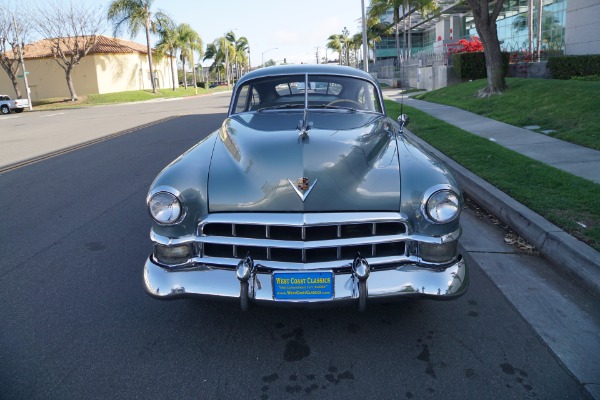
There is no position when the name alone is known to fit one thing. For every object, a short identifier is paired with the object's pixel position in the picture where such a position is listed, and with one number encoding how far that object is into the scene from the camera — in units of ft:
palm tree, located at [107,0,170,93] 148.56
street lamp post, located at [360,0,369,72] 82.65
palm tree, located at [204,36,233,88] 250.80
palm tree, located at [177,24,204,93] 182.39
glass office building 74.79
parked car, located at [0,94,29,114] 109.60
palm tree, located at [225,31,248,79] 272.31
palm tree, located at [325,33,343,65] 277.64
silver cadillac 9.21
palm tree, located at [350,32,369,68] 195.93
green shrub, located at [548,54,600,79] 52.31
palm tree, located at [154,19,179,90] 168.15
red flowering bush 81.35
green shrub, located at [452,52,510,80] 72.62
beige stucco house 148.15
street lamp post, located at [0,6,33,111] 117.39
